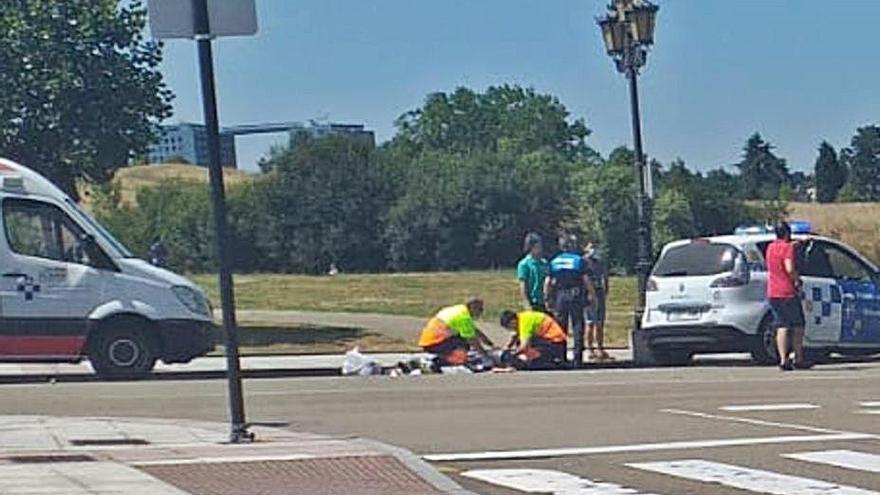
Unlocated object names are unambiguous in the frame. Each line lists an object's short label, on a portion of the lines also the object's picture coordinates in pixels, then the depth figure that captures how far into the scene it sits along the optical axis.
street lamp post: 26.62
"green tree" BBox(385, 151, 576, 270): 74.19
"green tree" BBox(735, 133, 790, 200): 131.66
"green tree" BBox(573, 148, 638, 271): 65.19
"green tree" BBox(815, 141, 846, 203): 113.94
